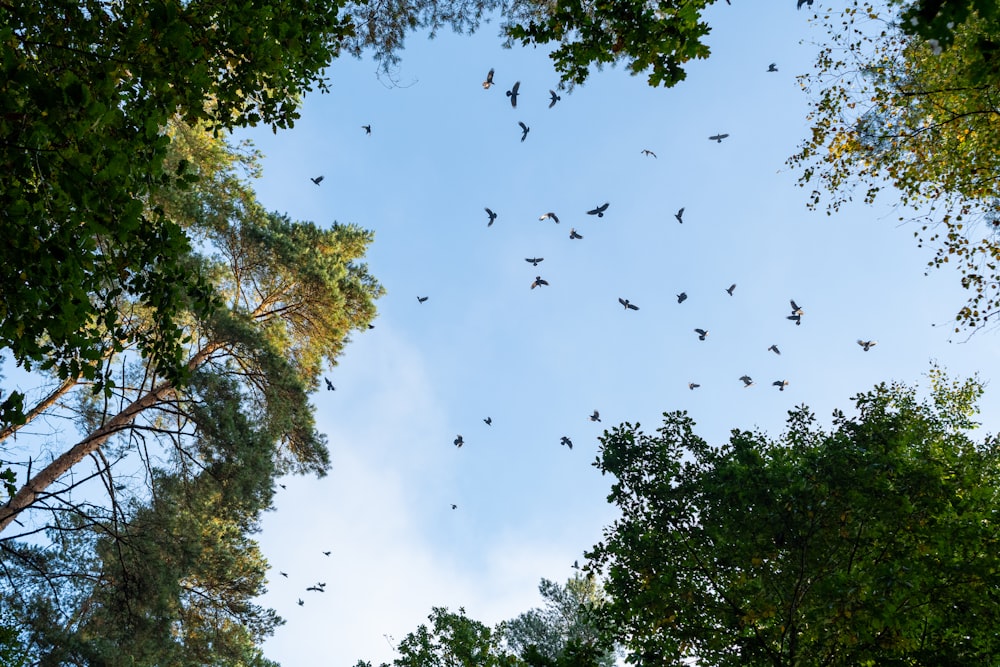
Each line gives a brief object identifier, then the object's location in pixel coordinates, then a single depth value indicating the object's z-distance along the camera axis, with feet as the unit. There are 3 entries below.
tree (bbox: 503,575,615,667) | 110.52
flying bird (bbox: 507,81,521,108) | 36.78
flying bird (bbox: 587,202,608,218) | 44.11
